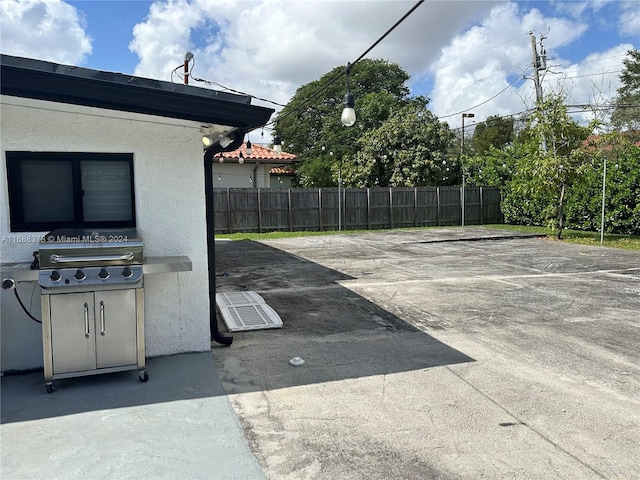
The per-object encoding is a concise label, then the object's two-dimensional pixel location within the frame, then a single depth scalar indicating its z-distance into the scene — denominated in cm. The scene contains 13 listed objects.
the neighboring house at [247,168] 2062
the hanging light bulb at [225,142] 437
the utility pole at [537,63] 1889
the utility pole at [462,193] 2050
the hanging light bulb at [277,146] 1465
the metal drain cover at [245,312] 535
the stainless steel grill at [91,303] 340
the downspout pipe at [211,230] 458
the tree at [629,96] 2822
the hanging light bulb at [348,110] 710
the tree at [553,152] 1385
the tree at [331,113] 2728
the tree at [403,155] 2158
